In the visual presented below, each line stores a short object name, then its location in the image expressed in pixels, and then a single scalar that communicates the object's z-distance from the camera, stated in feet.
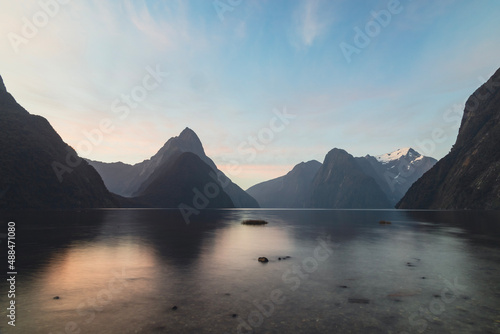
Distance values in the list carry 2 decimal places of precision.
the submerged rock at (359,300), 53.06
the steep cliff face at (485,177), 578.08
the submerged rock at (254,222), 311.47
